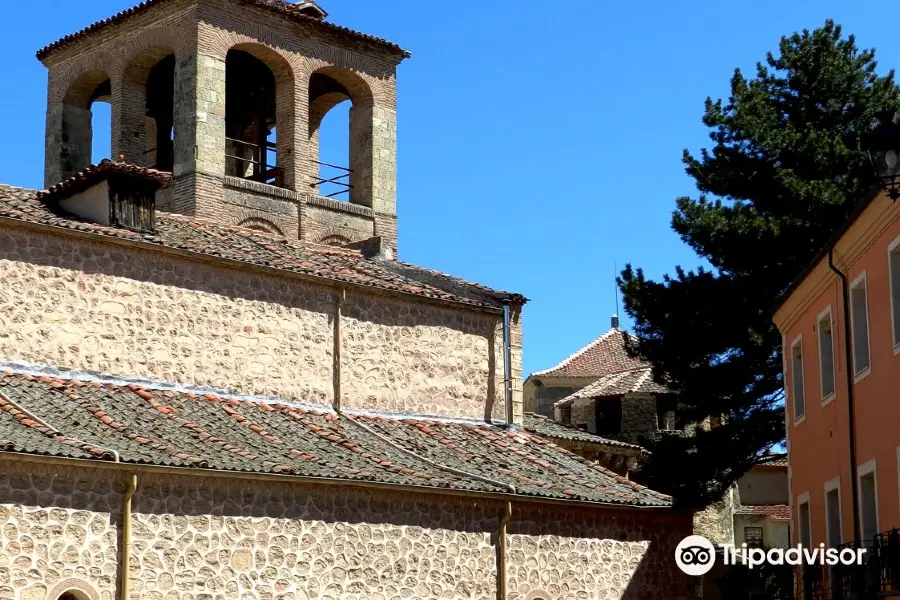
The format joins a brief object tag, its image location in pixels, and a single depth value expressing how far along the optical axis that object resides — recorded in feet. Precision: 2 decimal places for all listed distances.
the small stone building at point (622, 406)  132.46
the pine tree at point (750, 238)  101.96
